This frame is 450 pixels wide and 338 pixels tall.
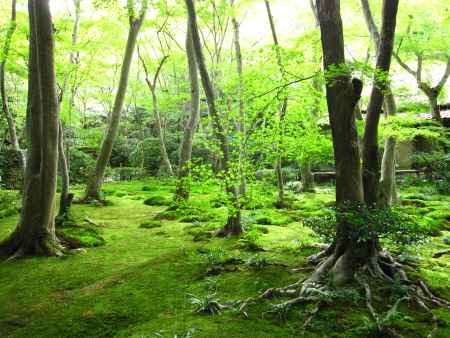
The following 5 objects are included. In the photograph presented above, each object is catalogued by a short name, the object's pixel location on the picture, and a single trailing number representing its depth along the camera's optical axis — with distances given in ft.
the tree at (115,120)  42.42
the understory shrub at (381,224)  15.57
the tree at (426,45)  47.24
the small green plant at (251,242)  24.25
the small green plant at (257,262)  20.22
